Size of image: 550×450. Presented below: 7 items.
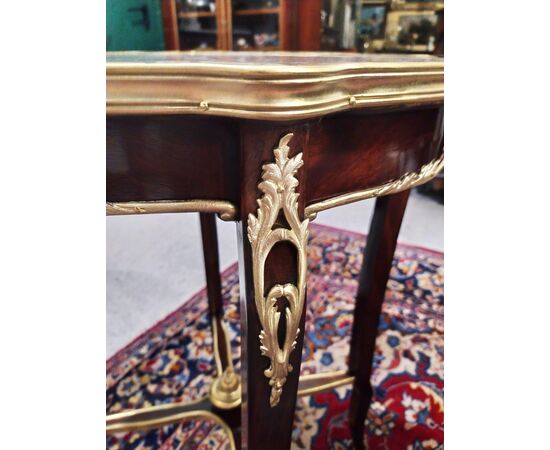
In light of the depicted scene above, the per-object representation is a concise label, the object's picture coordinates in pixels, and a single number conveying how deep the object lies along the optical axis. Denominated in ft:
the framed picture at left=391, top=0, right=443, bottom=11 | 5.25
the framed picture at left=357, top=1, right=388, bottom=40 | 5.60
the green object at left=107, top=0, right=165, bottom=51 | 4.71
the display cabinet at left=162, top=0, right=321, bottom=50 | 5.60
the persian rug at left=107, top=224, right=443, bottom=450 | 2.28
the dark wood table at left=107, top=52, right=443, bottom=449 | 0.71
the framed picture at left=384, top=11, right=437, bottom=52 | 5.36
